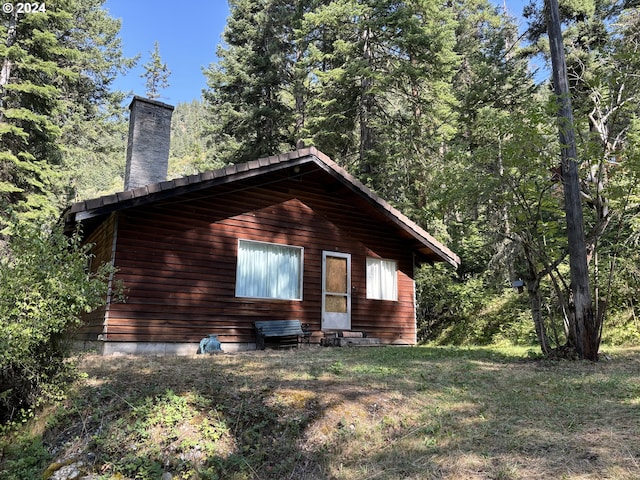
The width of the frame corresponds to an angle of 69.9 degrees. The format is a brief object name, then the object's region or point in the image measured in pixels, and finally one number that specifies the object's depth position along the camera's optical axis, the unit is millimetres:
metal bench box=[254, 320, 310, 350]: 10586
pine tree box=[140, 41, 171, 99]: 54906
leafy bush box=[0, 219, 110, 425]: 4699
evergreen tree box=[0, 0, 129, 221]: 16906
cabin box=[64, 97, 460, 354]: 9531
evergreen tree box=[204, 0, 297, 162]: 23484
